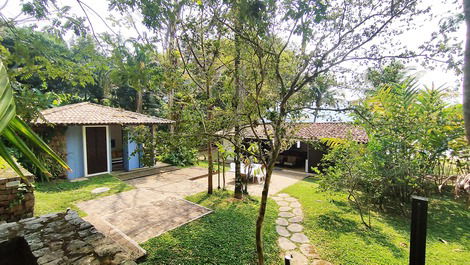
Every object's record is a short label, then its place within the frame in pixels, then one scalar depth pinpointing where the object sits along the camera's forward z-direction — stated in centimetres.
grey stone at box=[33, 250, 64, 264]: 320
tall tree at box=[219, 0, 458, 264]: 316
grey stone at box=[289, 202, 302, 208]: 740
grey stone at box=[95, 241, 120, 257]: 341
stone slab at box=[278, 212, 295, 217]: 659
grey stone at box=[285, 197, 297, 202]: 801
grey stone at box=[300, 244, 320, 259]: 450
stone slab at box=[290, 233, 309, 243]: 512
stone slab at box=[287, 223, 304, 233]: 562
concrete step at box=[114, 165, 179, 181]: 1070
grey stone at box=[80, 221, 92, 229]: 415
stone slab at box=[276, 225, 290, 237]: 538
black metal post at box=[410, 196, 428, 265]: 225
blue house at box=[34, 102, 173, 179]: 973
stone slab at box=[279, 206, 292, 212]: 701
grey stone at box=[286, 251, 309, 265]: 425
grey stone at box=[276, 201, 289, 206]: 759
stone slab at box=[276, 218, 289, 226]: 598
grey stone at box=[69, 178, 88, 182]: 973
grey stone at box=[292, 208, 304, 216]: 670
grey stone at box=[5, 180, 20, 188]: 488
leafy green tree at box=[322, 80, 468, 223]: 627
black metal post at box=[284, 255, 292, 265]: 298
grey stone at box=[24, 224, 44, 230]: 402
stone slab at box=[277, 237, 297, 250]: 479
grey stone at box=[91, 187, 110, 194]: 797
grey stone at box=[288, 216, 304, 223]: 616
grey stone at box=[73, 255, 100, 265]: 321
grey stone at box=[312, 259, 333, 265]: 423
